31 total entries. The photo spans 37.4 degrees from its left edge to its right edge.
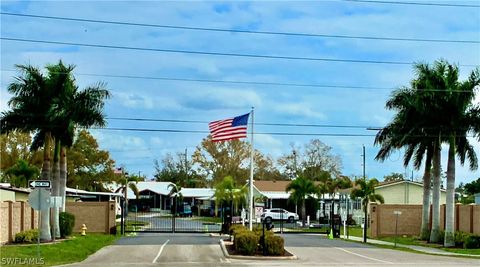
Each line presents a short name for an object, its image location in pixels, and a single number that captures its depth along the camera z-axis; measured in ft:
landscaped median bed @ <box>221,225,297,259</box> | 92.94
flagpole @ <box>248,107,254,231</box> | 110.07
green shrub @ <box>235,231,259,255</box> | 93.04
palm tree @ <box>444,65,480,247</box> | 121.08
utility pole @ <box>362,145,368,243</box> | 139.99
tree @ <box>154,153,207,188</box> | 386.32
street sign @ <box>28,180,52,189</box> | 78.43
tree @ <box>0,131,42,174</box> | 255.91
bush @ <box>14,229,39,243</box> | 108.06
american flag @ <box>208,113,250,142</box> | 109.81
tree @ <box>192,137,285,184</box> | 326.44
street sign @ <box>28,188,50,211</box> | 75.20
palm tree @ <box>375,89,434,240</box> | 130.72
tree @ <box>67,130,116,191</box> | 269.30
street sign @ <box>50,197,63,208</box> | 91.43
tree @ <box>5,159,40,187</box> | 190.29
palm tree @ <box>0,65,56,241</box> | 113.50
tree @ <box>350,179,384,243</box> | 194.39
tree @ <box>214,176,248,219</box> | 223.10
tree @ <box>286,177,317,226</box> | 230.68
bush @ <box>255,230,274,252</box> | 93.60
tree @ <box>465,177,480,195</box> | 301.94
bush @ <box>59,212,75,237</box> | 128.16
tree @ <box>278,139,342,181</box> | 326.65
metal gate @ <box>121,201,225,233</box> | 177.37
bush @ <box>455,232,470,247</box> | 122.21
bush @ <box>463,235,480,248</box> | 120.16
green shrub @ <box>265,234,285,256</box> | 93.25
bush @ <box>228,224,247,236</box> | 108.80
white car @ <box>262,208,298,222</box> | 247.54
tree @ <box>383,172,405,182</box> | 431.84
